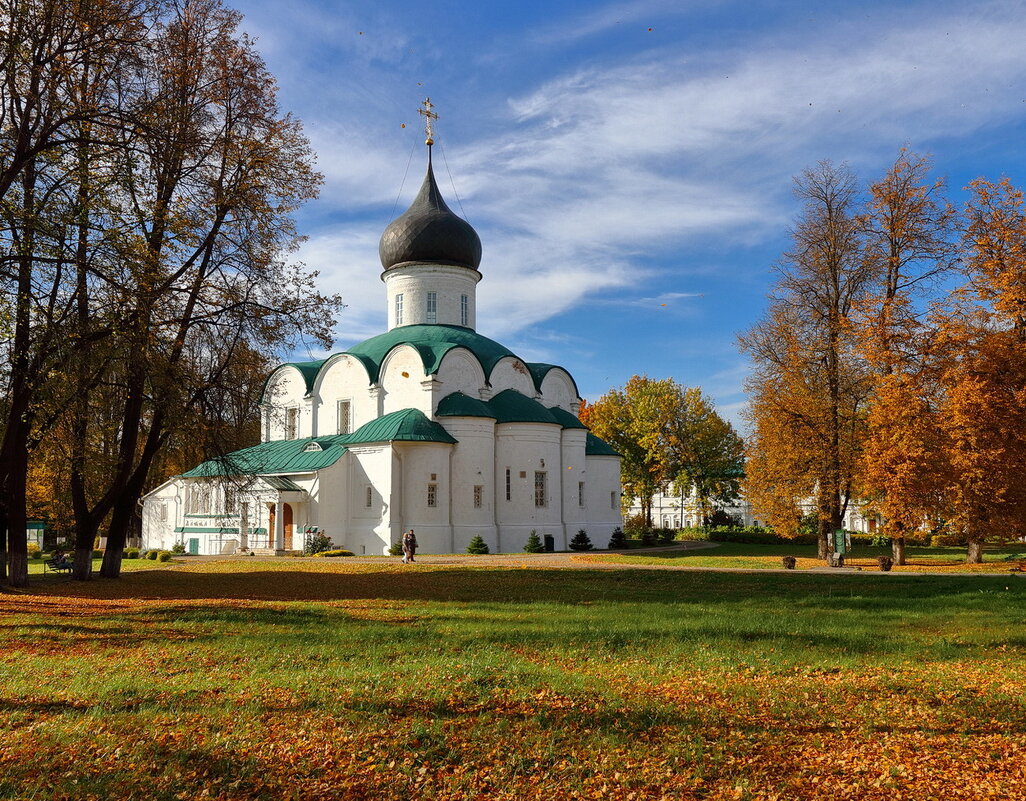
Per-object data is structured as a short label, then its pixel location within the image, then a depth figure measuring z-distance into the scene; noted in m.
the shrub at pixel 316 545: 32.44
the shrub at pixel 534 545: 33.03
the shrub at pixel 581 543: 35.41
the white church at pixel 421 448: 33.06
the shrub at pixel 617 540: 37.31
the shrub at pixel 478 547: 31.86
